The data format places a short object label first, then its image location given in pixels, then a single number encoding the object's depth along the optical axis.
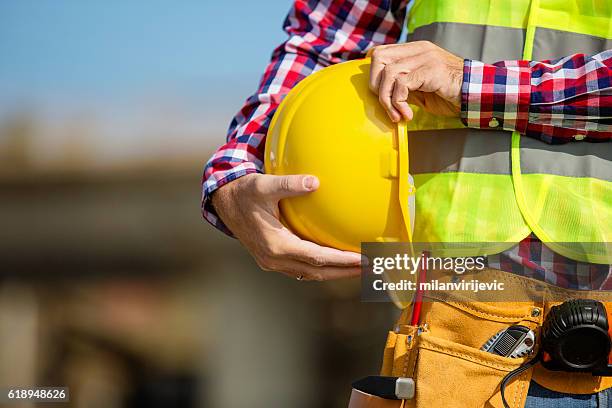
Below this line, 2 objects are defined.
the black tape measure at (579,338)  2.54
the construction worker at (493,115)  2.58
